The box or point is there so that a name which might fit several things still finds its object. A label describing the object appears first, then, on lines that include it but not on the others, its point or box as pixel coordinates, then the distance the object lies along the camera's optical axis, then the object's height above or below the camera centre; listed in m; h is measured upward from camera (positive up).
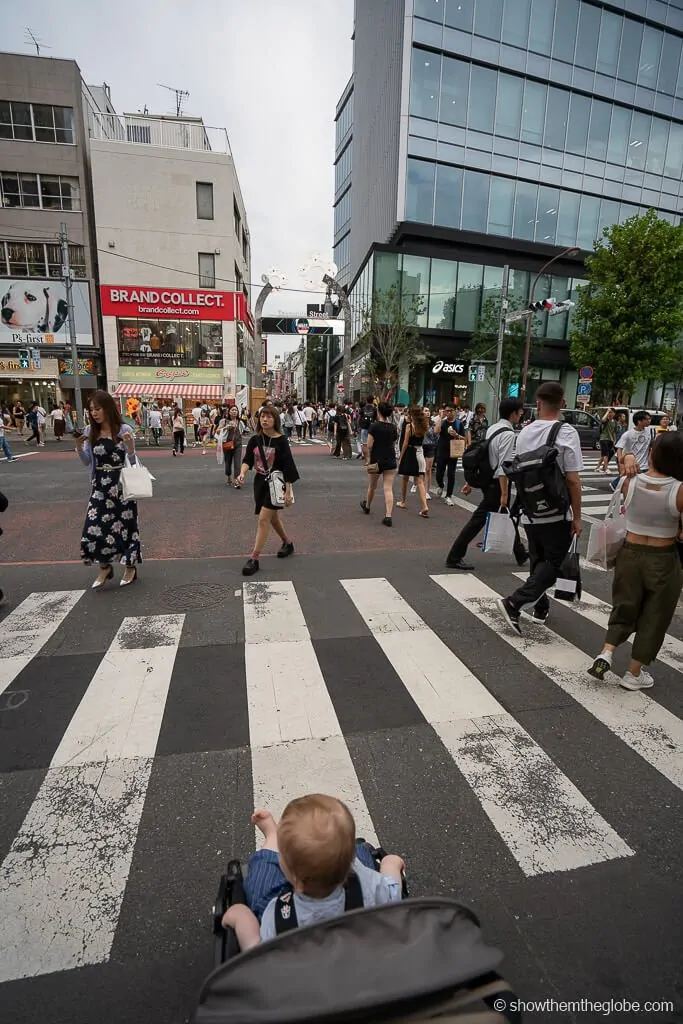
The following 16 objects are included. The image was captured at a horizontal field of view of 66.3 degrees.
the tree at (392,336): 32.66 +3.30
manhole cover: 5.29 -2.17
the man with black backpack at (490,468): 5.53 -0.83
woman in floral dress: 5.50 -1.07
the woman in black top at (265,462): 6.12 -0.86
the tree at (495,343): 32.56 +3.03
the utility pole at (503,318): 21.55 +2.97
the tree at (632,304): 24.85 +4.37
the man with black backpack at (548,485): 4.29 -0.74
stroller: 1.02 -1.16
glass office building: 31.23 +15.66
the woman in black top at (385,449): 8.35 -0.94
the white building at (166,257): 32.19 +7.92
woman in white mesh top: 3.54 -1.15
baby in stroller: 1.41 -1.30
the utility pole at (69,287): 24.88 +4.43
